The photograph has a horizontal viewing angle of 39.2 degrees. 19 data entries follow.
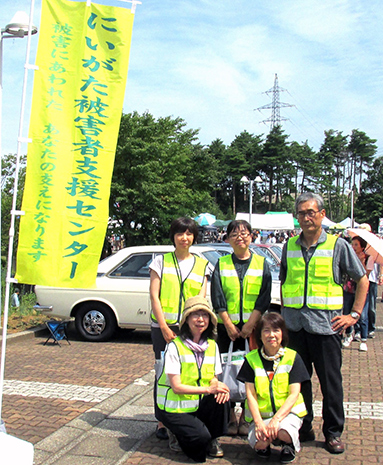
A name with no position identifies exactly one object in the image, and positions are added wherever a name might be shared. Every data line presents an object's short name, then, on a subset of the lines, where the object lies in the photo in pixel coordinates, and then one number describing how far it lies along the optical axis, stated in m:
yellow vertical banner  4.24
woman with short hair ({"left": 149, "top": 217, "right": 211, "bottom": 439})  4.57
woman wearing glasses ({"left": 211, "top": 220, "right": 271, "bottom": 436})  4.45
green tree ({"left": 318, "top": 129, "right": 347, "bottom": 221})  88.50
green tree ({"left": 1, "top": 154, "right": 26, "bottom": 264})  14.33
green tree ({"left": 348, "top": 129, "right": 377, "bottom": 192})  92.38
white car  8.60
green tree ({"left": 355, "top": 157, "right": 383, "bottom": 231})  73.75
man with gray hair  4.15
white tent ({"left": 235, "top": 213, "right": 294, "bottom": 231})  33.88
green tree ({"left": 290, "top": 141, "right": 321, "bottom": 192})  87.12
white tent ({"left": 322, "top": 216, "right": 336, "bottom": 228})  40.94
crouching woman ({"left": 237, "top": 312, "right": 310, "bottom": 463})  3.91
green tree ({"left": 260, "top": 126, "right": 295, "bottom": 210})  84.12
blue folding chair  8.41
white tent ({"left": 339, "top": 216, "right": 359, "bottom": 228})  48.06
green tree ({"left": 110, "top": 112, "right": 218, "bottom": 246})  21.89
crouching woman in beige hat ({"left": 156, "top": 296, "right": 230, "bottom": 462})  4.01
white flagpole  4.08
